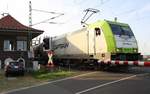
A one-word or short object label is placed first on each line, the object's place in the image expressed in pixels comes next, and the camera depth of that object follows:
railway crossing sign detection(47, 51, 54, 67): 10.30
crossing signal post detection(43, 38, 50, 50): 15.92
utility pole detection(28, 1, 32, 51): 13.00
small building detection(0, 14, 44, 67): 12.95
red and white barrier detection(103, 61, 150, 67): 7.11
